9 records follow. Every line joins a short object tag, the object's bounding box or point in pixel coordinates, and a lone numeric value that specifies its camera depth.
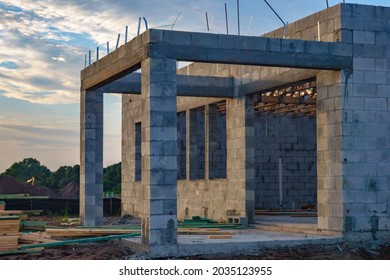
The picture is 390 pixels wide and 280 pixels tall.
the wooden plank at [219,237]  14.07
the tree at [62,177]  47.50
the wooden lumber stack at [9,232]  12.81
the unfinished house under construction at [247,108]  12.88
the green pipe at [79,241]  13.22
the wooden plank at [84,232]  14.95
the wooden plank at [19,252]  12.66
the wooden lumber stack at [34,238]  13.88
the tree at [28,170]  53.62
